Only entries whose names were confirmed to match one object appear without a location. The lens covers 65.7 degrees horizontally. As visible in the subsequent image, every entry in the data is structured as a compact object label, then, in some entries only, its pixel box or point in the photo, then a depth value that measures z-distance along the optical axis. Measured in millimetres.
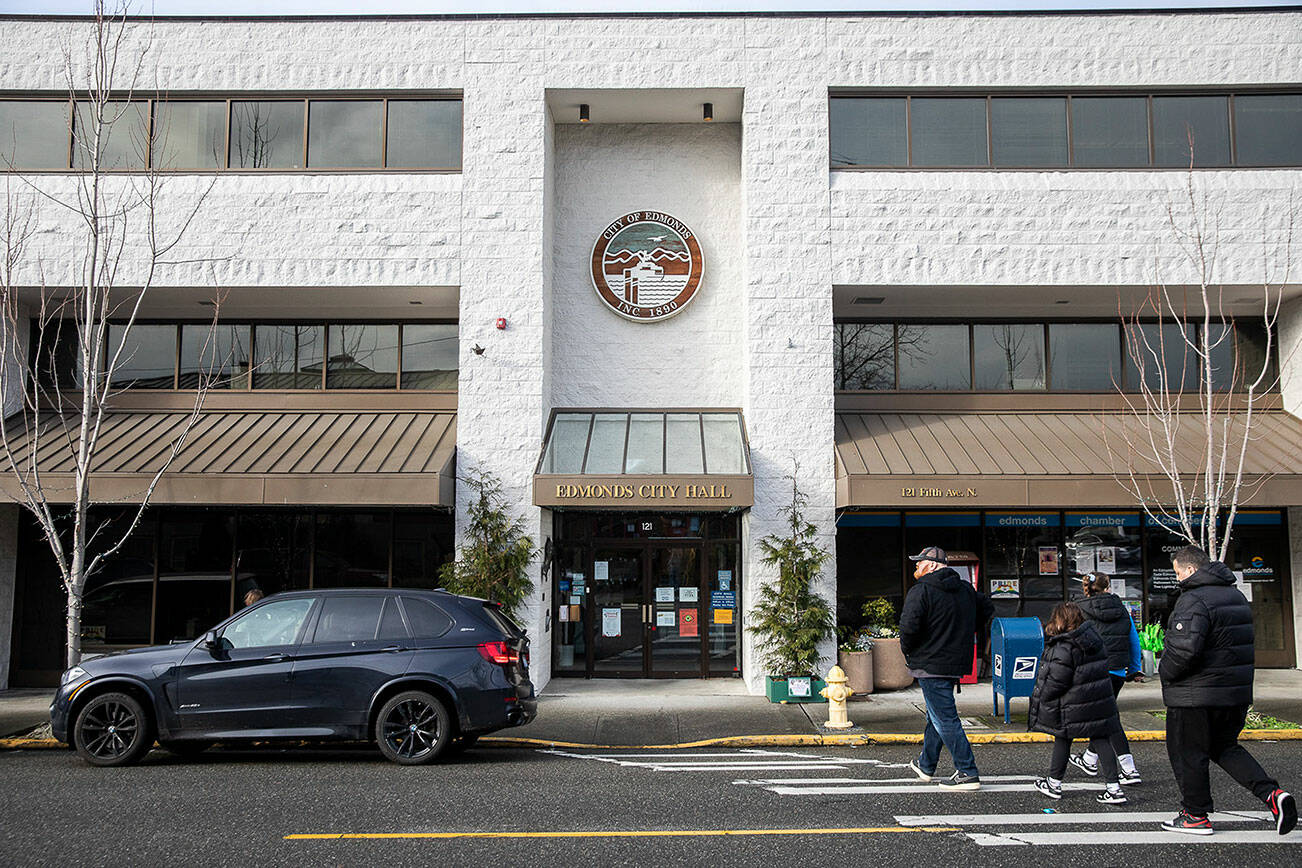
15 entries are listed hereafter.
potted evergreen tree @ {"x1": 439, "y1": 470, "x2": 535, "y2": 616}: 13578
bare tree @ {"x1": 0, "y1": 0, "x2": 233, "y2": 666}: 14016
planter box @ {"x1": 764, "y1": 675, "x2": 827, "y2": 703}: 13414
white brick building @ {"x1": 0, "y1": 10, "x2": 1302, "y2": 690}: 14523
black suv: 9266
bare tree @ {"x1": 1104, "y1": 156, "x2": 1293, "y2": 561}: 13188
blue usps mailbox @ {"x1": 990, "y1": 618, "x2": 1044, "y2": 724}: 11500
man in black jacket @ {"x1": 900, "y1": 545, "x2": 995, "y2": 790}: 7859
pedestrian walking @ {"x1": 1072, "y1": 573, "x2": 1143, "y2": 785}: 9359
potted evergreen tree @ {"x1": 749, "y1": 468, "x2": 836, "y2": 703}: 13469
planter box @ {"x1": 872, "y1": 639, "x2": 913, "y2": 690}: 14297
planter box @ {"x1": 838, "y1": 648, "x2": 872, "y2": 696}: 13898
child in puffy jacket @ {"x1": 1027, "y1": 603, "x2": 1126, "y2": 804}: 7551
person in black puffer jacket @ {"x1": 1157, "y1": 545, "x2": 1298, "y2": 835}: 6480
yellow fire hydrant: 11195
